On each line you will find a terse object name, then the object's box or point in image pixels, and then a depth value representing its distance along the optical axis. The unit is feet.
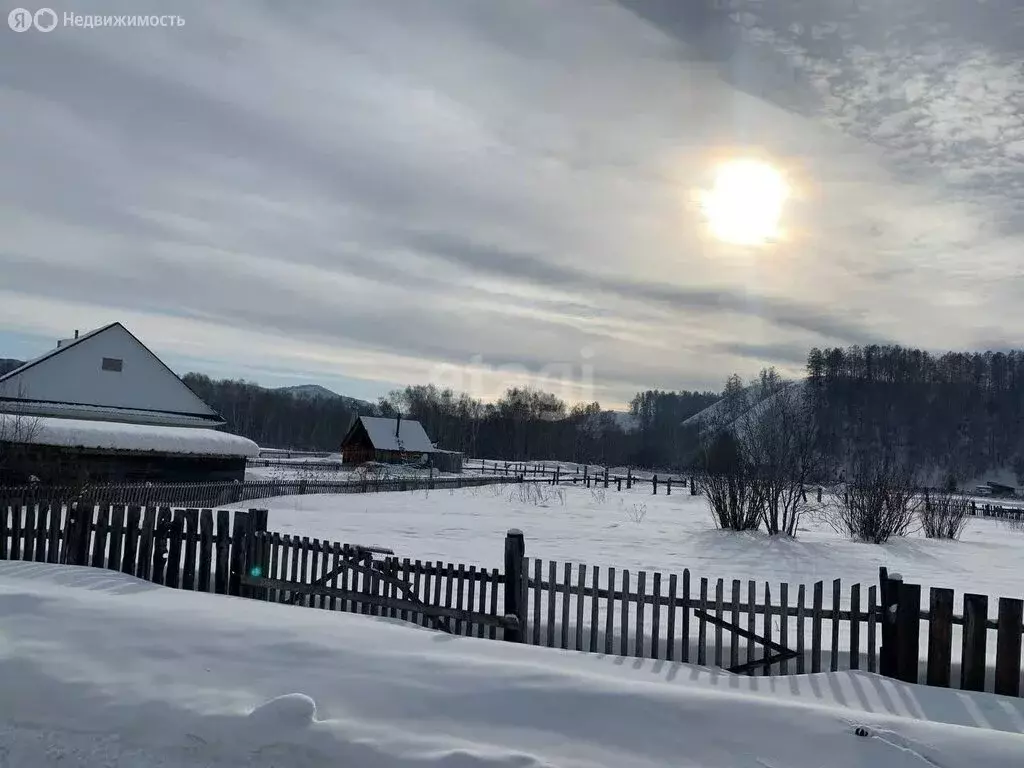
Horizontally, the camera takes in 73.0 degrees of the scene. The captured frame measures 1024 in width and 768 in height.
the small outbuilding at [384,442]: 217.97
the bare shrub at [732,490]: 64.90
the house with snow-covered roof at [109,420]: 81.87
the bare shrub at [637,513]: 76.33
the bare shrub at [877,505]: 63.57
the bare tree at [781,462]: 63.36
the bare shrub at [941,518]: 70.59
